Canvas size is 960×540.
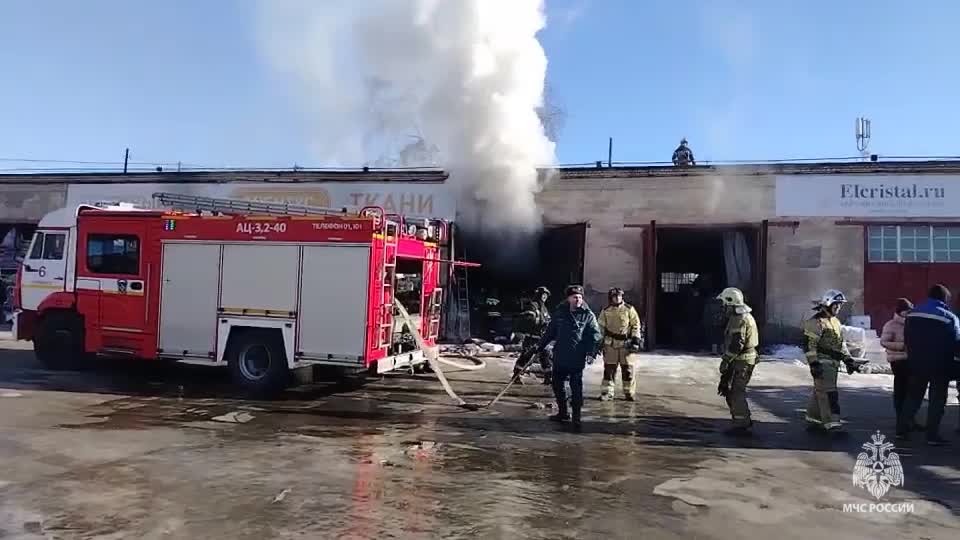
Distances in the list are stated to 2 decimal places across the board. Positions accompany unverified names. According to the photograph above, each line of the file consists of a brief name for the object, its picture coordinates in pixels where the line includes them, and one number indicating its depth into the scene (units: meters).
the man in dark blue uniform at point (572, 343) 7.95
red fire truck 9.27
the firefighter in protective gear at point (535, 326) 11.24
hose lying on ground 9.28
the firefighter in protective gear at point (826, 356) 7.78
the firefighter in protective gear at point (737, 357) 7.70
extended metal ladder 16.70
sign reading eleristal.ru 15.86
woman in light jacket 8.09
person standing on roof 19.42
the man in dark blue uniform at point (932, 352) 7.45
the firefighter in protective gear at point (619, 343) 9.87
